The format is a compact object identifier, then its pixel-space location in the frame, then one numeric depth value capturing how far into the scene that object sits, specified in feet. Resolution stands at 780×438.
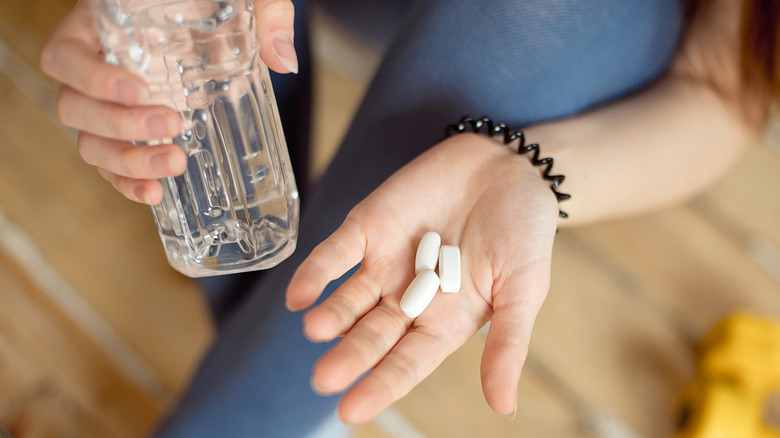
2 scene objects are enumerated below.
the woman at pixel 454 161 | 2.02
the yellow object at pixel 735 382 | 3.87
